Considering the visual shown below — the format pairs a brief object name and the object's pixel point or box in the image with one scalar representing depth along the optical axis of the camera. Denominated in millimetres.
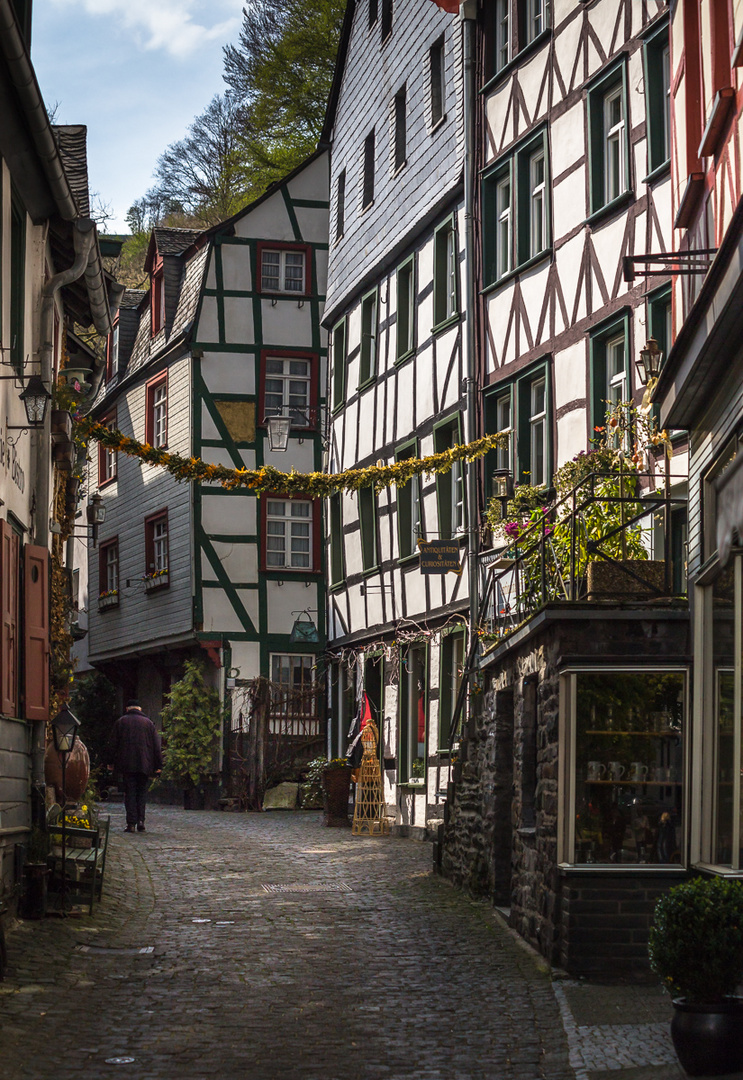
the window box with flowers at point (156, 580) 28719
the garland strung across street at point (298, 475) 17250
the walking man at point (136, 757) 19234
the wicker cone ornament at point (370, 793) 19922
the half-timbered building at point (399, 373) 20094
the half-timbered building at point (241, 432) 27422
